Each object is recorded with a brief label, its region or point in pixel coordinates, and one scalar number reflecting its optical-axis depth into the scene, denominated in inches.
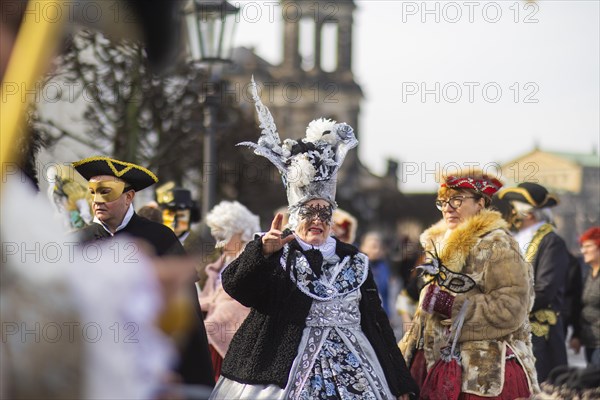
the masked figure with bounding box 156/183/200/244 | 636.9
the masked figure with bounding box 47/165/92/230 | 594.0
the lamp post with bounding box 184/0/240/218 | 652.8
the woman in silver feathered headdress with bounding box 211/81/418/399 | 392.4
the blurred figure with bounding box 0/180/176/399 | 93.9
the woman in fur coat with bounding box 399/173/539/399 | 443.5
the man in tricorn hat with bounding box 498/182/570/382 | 586.6
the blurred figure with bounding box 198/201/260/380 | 538.1
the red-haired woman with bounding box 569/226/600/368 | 662.3
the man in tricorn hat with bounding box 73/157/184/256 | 398.2
